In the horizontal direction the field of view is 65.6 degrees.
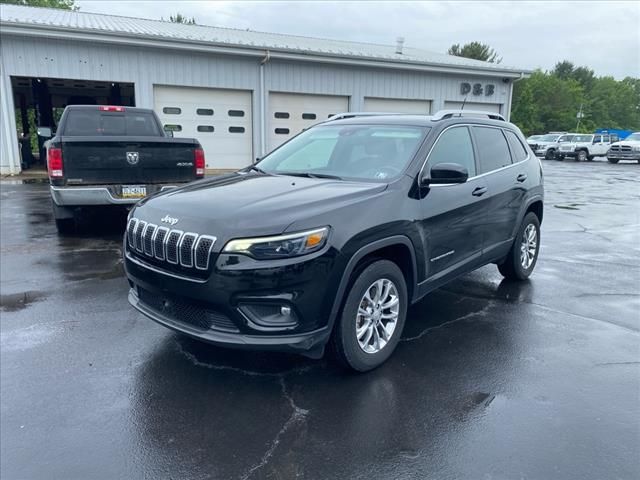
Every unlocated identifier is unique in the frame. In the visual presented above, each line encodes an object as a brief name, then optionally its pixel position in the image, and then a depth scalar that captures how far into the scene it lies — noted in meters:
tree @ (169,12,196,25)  60.93
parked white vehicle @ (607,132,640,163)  30.91
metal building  14.53
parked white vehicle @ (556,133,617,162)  34.09
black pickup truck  6.80
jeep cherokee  3.05
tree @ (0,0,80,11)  40.52
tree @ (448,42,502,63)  64.44
